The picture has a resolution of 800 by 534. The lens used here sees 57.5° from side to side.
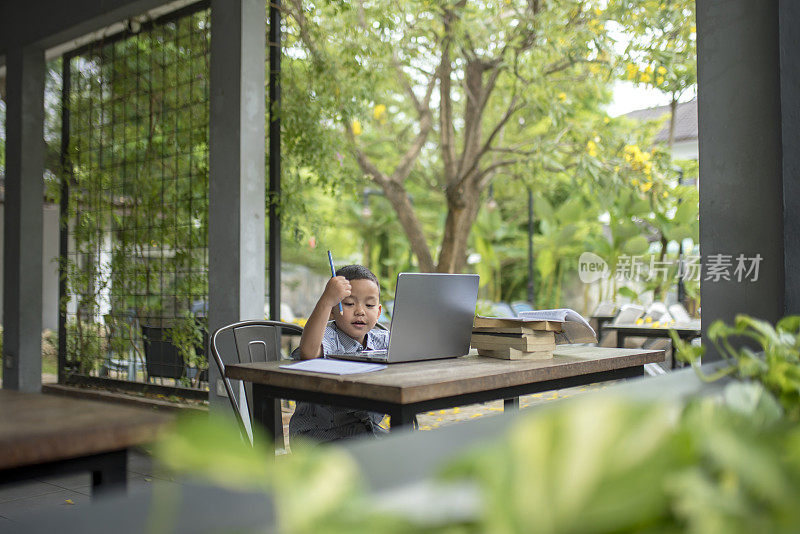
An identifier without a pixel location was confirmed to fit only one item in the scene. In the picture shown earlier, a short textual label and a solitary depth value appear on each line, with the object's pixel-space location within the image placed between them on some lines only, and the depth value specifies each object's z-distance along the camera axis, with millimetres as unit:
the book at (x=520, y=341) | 2367
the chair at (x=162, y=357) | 4832
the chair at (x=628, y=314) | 6980
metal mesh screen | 4742
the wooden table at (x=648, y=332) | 4645
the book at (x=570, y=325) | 2449
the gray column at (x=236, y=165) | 3957
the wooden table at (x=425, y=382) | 1792
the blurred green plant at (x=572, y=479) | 285
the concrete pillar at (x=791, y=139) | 1863
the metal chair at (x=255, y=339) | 2992
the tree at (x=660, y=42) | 5902
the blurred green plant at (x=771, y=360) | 703
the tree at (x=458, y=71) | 5207
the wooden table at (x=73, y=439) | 1054
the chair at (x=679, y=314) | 6773
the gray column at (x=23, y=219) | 5398
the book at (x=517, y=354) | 2369
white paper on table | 2023
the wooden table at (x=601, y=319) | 7254
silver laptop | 2193
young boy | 2402
